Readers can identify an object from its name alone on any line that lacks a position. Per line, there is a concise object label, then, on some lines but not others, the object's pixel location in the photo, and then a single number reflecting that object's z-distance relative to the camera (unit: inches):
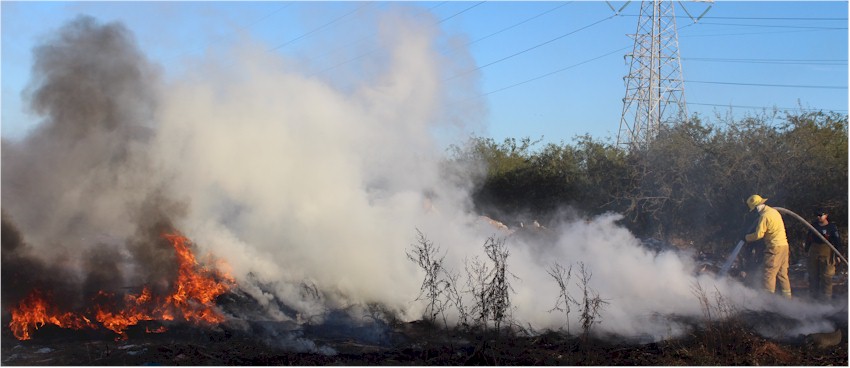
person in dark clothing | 537.0
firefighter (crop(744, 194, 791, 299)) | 517.0
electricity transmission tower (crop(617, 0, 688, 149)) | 1299.2
